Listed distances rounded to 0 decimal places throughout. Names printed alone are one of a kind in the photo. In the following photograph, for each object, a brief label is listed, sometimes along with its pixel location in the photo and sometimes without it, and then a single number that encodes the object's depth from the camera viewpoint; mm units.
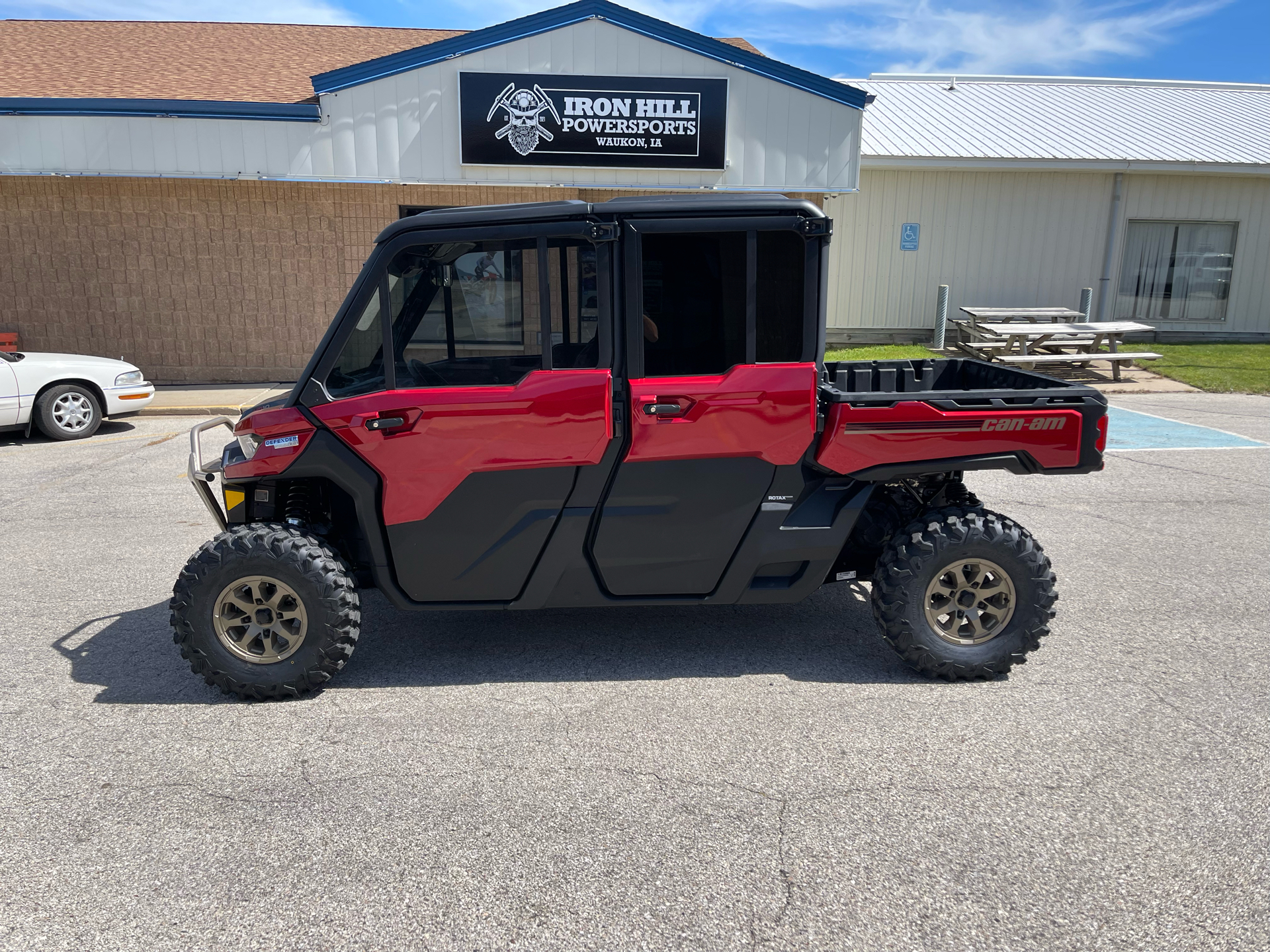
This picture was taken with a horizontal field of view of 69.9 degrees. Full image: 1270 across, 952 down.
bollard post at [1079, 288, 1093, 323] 17672
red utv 4035
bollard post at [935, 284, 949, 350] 17250
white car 10188
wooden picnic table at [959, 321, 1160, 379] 14977
